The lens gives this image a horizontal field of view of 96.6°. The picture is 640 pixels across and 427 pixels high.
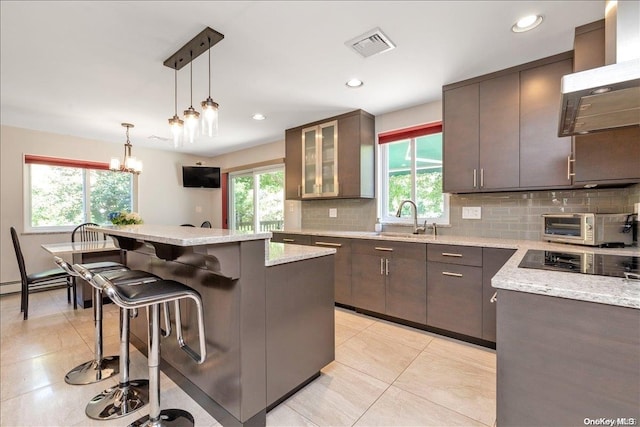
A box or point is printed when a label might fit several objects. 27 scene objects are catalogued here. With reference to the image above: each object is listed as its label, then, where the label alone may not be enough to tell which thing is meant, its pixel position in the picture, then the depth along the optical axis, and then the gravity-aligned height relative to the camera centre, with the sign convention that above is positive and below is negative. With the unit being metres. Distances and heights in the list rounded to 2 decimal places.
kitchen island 1.38 -0.58
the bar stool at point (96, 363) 1.87 -1.06
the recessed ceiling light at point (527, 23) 1.79 +1.21
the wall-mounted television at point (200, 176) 5.59 +0.75
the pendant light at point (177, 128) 2.27 +0.70
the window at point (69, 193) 4.17 +0.36
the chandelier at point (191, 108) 1.98 +0.78
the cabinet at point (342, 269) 3.10 -0.63
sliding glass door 4.96 +0.26
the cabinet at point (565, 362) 0.77 -0.45
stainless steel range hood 1.11 +0.50
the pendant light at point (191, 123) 2.11 +0.68
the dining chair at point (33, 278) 3.01 -0.69
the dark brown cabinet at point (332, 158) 3.39 +0.71
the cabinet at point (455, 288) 2.31 -0.65
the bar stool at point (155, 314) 1.21 -0.48
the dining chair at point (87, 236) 4.26 -0.32
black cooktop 1.12 -0.24
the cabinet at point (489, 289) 2.21 -0.61
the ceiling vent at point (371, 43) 1.97 +1.23
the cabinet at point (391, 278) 2.61 -0.64
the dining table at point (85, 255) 3.10 -0.46
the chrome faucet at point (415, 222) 3.10 -0.11
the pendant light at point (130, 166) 3.75 +0.65
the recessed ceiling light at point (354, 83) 2.66 +1.23
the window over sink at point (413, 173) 3.13 +0.45
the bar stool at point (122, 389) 1.55 -1.06
